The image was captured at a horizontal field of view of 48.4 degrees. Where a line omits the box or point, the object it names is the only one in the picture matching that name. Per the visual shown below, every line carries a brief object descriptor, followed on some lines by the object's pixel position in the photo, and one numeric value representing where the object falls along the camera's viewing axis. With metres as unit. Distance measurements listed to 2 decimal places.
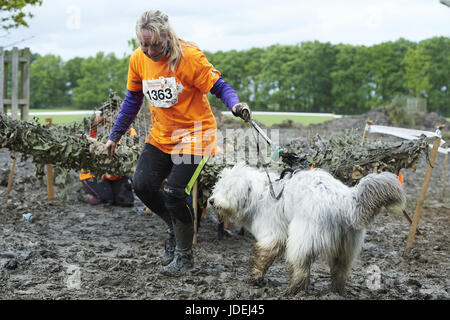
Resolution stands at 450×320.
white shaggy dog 3.73
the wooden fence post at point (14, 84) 15.39
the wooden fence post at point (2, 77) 14.99
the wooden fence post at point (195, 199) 5.95
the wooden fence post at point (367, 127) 7.62
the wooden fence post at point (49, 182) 7.78
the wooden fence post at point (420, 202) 5.89
